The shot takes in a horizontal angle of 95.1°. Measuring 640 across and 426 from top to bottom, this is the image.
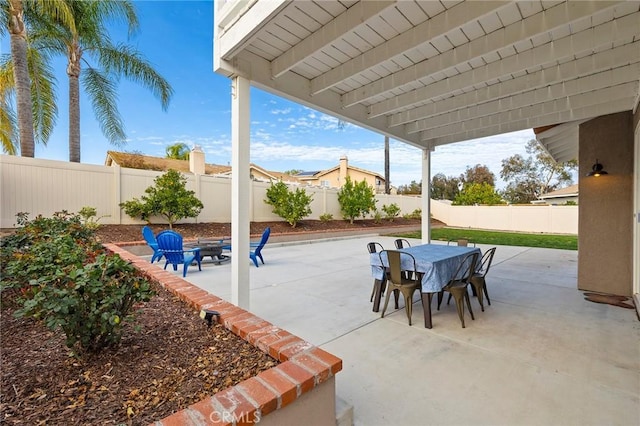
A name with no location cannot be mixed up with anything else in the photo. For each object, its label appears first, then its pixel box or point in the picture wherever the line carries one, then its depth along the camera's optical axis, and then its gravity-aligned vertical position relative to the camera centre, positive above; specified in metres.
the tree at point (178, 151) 23.64 +4.86
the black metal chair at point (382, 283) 3.84 -0.97
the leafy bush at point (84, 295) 1.56 -0.49
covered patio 2.70 +1.71
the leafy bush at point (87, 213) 7.30 -0.05
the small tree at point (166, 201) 9.34 +0.32
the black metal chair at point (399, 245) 5.08 -0.59
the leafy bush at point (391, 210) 18.58 +0.06
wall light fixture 4.61 +0.65
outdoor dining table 3.38 -0.69
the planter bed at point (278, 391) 1.21 -0.83
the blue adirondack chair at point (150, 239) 6.62 -0.66
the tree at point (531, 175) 30.89 +3.98
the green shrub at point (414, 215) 21.11 -0.29
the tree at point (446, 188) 40.09 +3.20
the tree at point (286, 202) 12.62 +0.39
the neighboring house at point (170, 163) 15.30 +3.26
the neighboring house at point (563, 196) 20.37 +1.08
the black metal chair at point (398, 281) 3.46 -0.87
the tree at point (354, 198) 15.70 +0.69
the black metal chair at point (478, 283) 3.90 -0.97
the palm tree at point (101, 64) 9.23 +5.05
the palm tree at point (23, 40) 7.64 +4.56
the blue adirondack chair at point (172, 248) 5.89 -0.75
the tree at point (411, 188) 42.38 +3.41
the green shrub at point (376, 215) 17.83 -0.26
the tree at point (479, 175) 36.72 +4.63
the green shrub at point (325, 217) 14.84 -0.34
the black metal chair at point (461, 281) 3.42 -0.89
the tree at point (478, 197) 24.89 +1.22
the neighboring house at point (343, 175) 30.14 +3.99
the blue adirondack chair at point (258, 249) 6.78 -0.88
